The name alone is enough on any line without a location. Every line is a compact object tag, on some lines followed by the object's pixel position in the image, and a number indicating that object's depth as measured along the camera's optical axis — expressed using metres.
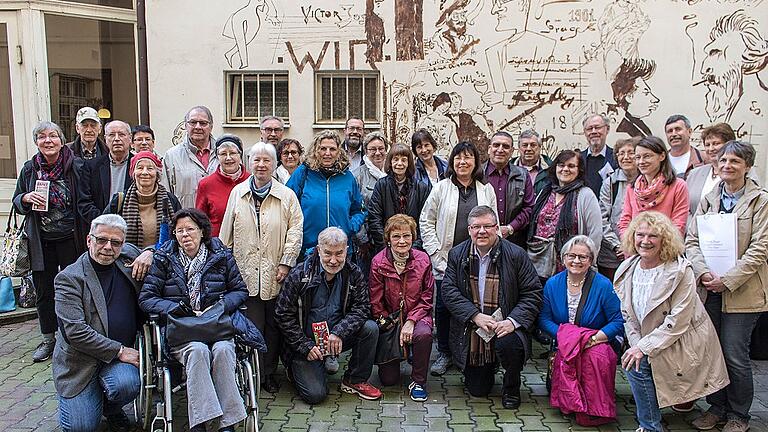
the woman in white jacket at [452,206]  5.28
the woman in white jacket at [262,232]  4.79
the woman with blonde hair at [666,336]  4.02
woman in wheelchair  3.90
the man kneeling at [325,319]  4.70
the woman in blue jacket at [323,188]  5.15
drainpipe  8.23
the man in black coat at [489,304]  4.65
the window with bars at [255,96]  8.27
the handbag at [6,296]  6.61
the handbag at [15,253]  5.29
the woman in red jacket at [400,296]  4.90
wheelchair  3.85
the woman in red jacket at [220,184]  5.00
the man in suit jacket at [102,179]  5.20
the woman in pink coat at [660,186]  4.66
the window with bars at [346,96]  8.15
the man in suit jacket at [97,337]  3.95
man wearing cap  5.59
